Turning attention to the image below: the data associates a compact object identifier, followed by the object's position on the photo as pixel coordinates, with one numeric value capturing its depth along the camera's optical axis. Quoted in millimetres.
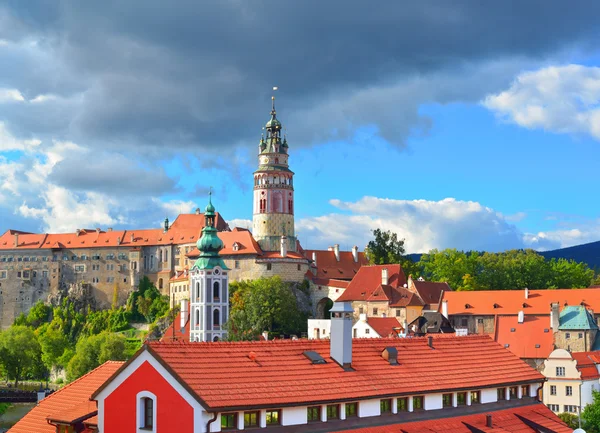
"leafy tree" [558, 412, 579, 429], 62953
